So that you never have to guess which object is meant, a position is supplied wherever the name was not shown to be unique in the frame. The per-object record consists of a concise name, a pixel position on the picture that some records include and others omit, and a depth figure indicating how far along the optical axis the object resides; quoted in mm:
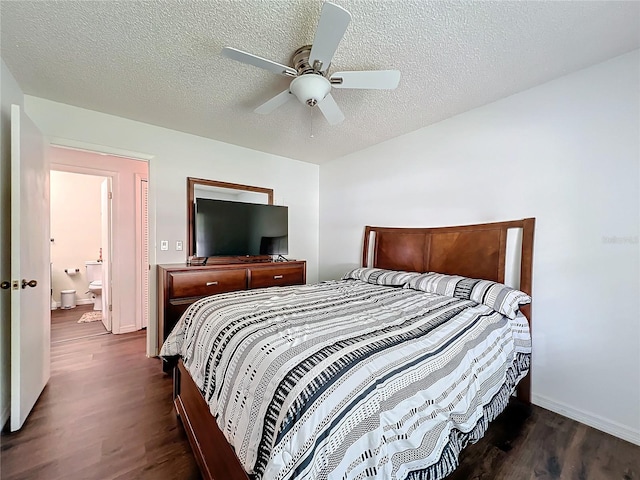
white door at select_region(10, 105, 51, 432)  1694
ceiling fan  1396
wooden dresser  2578
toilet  4752
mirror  3174
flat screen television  3078
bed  831
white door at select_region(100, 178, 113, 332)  3599
